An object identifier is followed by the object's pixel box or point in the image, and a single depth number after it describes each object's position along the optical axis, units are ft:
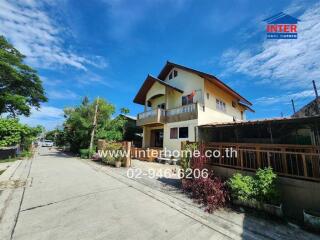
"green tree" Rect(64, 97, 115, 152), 69.97
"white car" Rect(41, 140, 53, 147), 155.14
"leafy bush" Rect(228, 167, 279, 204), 17.95
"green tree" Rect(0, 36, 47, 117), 75.31
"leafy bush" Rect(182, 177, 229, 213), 19.67
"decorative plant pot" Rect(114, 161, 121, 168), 44.54
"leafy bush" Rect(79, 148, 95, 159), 65.55
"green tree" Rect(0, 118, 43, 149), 46.42
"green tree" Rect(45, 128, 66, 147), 102.78
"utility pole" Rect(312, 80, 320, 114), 67.65
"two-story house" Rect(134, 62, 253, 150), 54.39
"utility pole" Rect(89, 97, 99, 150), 66.18
